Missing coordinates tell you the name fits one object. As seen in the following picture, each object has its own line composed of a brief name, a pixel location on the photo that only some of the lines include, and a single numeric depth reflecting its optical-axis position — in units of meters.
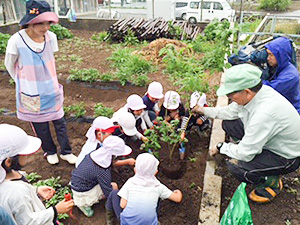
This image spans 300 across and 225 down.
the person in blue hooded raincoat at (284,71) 3.06
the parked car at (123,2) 19.89
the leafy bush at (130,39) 8.16
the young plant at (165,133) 2.87
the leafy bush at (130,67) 5.36
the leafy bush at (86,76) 5.46
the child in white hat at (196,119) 3.24
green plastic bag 1.64
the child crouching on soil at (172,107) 3.31
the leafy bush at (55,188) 2.68
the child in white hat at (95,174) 2.37
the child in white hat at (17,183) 1.60
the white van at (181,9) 15.38
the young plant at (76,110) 4.26
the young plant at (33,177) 2.99
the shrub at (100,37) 8.80
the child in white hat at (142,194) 2.04
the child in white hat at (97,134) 2.58
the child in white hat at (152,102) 3.43
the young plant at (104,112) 4.14
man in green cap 2.25
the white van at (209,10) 14.05
